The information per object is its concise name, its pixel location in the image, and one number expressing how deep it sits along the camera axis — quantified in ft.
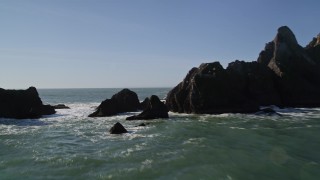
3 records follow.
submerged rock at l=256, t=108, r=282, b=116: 188.96
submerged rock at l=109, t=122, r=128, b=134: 135.64
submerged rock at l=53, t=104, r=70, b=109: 297.61
